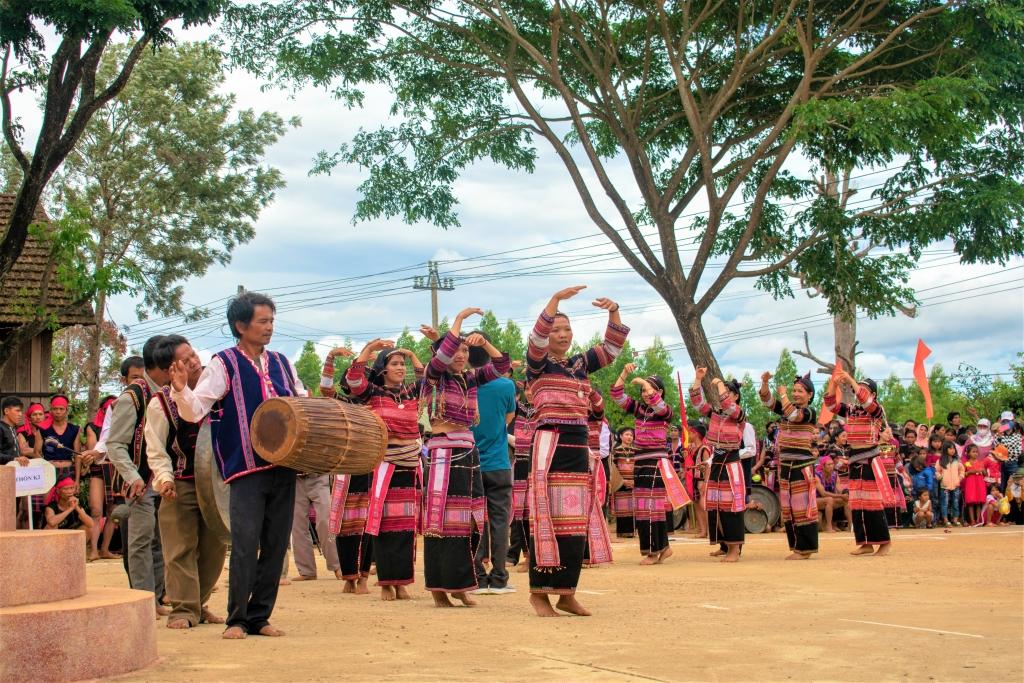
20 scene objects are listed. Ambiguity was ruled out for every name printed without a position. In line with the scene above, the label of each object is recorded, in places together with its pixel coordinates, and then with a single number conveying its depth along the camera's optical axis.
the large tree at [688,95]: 19.22
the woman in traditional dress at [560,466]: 7.83
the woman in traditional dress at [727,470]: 13.81
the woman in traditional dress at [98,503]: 14.69
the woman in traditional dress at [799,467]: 13.89
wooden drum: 6.42
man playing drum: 6.69
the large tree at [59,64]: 15.74
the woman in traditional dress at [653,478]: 13.48
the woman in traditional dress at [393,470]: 9.40
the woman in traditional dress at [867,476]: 14.45
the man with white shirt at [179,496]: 7.45
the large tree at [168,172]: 32.34
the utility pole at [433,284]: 53.06
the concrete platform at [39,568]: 5.49
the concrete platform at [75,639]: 5.20
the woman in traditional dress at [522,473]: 12.46
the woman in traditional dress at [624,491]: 17.88
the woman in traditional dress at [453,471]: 8.83
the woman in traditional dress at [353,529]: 10.34
